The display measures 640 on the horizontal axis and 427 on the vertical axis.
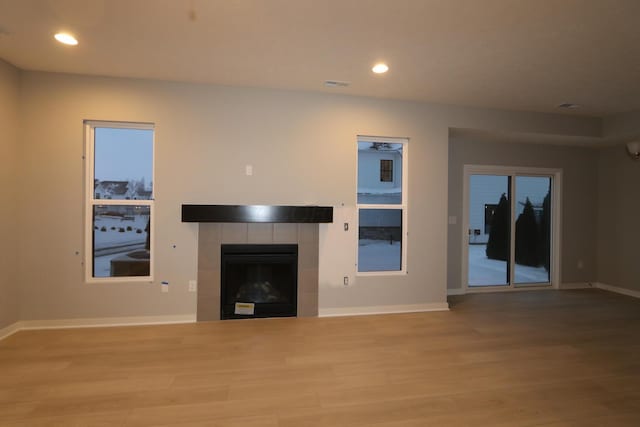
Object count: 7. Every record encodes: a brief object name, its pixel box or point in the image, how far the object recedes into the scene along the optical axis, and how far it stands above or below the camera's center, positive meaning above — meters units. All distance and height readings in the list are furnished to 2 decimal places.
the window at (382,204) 4.05 +0.13
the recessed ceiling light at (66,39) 2.58 +1.41
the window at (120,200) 3.50 +0.12
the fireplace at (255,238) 3.48 -0.29
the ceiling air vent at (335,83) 3.46 +1.44
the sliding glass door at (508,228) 5.08 -0.20
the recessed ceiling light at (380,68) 3.05 +1.42
